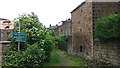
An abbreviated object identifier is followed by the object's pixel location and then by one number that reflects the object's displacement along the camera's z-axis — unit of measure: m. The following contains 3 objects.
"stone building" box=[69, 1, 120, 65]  8.62
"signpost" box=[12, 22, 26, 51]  6.39
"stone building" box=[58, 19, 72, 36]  21.33
